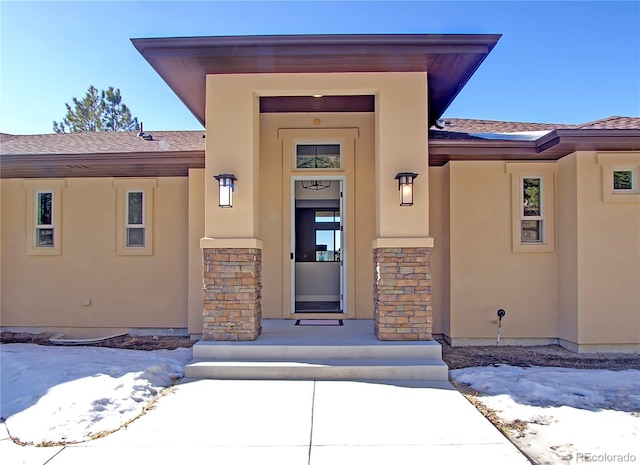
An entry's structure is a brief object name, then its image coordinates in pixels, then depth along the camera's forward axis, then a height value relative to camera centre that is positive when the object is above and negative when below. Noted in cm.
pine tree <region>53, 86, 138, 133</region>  2330 +704
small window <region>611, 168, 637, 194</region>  621 +87
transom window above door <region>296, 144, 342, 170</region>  729 +145
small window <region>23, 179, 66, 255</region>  755 +43
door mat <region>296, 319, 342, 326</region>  661 -133
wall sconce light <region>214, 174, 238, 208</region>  545 +66
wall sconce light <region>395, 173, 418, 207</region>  541 +68
